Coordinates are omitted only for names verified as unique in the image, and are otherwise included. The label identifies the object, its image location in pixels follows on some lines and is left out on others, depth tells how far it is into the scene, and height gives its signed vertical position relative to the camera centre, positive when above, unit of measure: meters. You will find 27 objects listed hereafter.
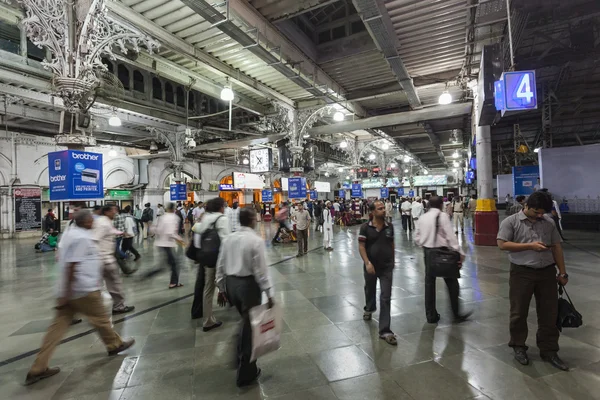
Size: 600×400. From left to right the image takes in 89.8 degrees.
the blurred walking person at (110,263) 3.88 -0.72
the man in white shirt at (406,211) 12.66 -0.61
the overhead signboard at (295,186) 12.66 +0.61
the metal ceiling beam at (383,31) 5.22 +3.29
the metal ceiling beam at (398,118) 10.55 +3.05
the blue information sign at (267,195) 17.66 +0.40
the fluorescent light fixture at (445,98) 8.66 +2.83
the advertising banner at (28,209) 14.61 +0.04
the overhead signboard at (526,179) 12.55 +0.62
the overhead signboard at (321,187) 19.22 +0.84
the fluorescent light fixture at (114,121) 9.78 +2.80
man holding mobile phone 2.65 -0.71
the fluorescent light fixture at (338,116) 10.62 +2.95
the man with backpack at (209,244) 3.48 -0.48
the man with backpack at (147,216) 12.25 -0.42
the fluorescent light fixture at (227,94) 7.45 +2.72
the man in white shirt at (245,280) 2.44 -0.64
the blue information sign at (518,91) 5.60 +1.92
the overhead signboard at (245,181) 14.80 +1.09
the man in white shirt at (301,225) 7.84 -0.64
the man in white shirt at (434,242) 3.51 -0.54
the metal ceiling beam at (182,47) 5.79 +3.68
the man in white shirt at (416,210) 11.29 -0.49
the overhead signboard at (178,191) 14.70 +0.67
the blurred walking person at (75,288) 2.72 -0.74
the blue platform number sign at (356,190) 20.22 +0.60
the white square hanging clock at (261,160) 13.09 +1.84
